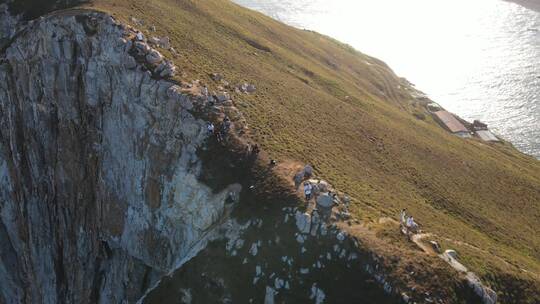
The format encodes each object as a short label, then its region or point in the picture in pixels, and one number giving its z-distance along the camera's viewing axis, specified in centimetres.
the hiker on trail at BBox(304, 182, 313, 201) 3819
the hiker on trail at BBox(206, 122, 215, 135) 4325
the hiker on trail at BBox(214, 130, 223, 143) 4316
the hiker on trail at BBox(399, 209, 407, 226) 3885
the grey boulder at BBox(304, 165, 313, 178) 4106
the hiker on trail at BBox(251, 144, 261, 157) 4275
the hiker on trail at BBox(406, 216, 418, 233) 3841
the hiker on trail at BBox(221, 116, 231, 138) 4369
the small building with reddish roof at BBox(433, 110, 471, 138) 9406
